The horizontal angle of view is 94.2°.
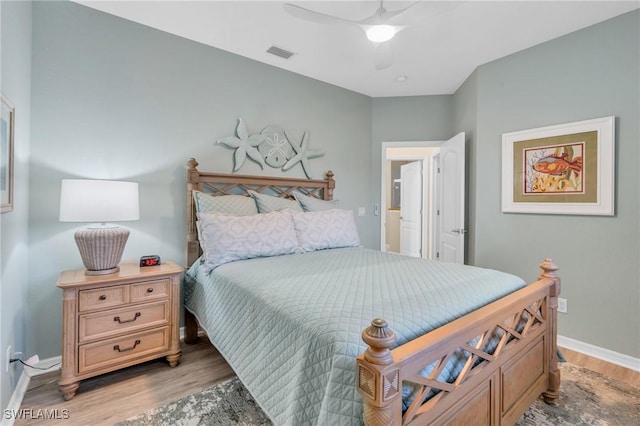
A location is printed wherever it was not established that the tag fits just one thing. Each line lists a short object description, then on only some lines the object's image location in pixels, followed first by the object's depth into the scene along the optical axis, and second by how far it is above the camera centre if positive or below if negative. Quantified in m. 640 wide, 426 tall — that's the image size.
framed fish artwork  2.34 +0.41
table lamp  1.81 -0.02
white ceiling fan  1.76 +1.19
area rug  1.61 -1.12
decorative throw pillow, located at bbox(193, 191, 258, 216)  2.41 +0.06
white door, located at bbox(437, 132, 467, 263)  3.27 +0.18
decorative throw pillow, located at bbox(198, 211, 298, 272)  2.12 -0.19
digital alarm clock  2.21 -0.37
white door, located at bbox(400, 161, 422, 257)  5.71 +0.10
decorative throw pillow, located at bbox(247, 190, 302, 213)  2.73 +0.09
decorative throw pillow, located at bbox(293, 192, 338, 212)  2.99 +0.10
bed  0.93 -0.49
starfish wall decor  2.90 +0.68
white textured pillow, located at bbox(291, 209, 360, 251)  2.56 -0.15
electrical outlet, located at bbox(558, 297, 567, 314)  2.60 -0.79
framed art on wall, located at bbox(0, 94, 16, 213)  1.50 +0.30
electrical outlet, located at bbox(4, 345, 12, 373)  1.56 -0.81
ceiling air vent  2.83 +1.55
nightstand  1.77 -0.71
